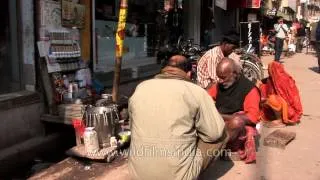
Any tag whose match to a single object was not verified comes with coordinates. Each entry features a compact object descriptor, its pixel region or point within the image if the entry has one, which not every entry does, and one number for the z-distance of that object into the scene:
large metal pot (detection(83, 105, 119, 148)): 3.99
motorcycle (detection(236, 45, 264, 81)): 7.47
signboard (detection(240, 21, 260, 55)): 9.73
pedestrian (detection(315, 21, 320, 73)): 11.24
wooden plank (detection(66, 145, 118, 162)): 3.84
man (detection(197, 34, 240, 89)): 4.64
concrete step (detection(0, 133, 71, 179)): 3.95
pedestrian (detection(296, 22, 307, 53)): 19.87
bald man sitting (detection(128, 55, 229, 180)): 2.63
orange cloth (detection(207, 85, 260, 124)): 3.65
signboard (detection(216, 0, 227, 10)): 11.28
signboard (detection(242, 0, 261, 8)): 13.02
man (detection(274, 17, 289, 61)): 12.77
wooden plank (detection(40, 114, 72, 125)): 4.32
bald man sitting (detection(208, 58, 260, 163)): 3.61
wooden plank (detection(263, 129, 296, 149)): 4.42
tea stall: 3.99
